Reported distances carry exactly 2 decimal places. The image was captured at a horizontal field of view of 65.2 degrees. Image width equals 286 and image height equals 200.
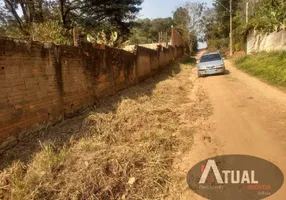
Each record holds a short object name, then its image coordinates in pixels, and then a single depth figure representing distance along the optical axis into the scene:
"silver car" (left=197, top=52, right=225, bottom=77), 13.57
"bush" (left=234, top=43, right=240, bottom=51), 29.39
